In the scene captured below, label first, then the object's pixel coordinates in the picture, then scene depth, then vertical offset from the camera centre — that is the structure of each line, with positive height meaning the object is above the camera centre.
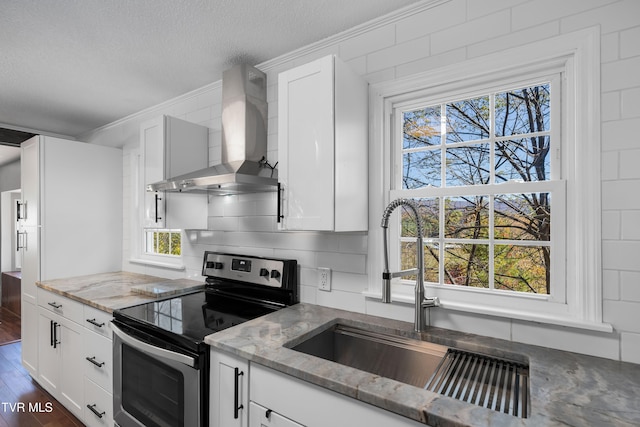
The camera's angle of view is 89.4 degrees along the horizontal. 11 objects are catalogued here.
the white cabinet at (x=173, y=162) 2.33 +0.38
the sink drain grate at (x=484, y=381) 1.01 -0.59
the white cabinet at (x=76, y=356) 1.99 -1.01
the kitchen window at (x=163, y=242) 2.96 -0.28
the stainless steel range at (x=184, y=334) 1.42 -0.59
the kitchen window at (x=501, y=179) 1.22 +0.16
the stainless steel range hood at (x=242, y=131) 1.96 +0.54
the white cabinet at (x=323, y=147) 1.49 +0.32
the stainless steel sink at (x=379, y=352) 1.38 -0.64
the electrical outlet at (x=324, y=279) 1.86 -0.38
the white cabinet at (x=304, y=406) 0.98 -0.64
